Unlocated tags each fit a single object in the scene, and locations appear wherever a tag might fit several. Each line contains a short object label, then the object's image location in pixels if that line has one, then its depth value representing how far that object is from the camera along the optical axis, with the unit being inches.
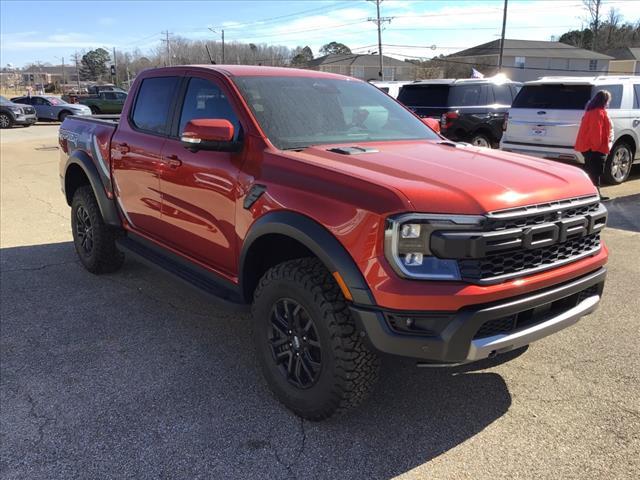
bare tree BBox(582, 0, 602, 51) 3272.6
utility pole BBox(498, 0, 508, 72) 1625.4
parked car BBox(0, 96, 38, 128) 1039.6
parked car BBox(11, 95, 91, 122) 1146.7
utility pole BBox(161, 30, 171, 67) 3393.7
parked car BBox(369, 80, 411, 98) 608.0
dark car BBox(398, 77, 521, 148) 486.6
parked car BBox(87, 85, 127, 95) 1296.8
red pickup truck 98.3
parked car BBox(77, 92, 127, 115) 1235.9
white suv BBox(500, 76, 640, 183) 374.9
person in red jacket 329.1
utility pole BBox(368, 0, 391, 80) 1900.8
